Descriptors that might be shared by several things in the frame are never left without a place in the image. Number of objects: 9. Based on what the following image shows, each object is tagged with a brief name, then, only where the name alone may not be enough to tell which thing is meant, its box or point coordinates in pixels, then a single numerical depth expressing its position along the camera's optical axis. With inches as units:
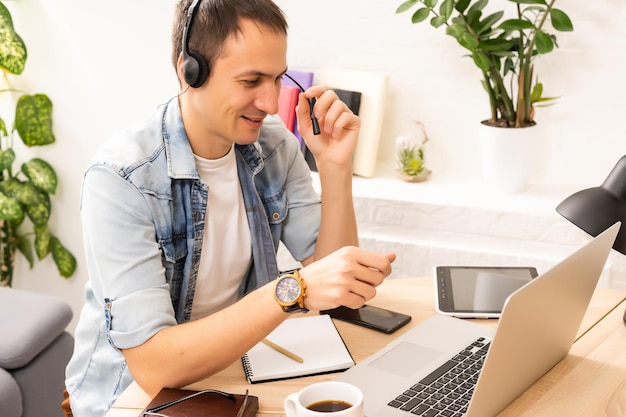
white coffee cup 43.0
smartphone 61.8
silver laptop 45.1
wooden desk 51.8
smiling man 54.2
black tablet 64.6
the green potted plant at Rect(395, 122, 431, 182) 107.3
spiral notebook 54.9
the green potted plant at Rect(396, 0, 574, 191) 95.0
